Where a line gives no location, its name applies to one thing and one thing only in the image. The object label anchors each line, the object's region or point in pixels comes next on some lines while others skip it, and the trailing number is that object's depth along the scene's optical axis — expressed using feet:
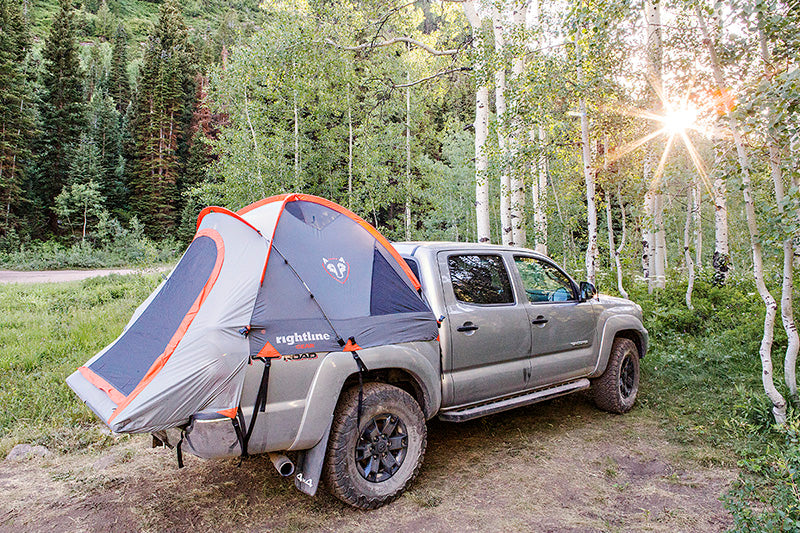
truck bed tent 9.00
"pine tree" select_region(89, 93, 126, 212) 112.57
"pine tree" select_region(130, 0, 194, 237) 109.29
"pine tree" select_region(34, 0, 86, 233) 105.81
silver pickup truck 9.81
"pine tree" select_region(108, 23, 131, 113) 143.54
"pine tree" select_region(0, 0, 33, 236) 84.12
